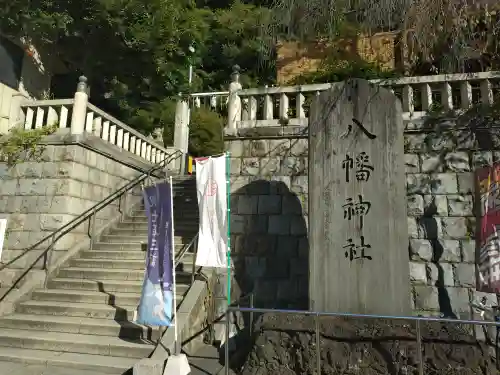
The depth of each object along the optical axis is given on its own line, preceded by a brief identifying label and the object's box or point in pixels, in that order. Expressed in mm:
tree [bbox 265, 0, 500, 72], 6516
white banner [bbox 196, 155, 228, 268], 6723
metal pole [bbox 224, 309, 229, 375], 5107
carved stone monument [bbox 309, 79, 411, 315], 5836
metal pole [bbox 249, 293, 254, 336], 6761
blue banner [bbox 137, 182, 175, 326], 5755
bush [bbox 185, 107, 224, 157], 17141
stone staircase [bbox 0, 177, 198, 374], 5891
